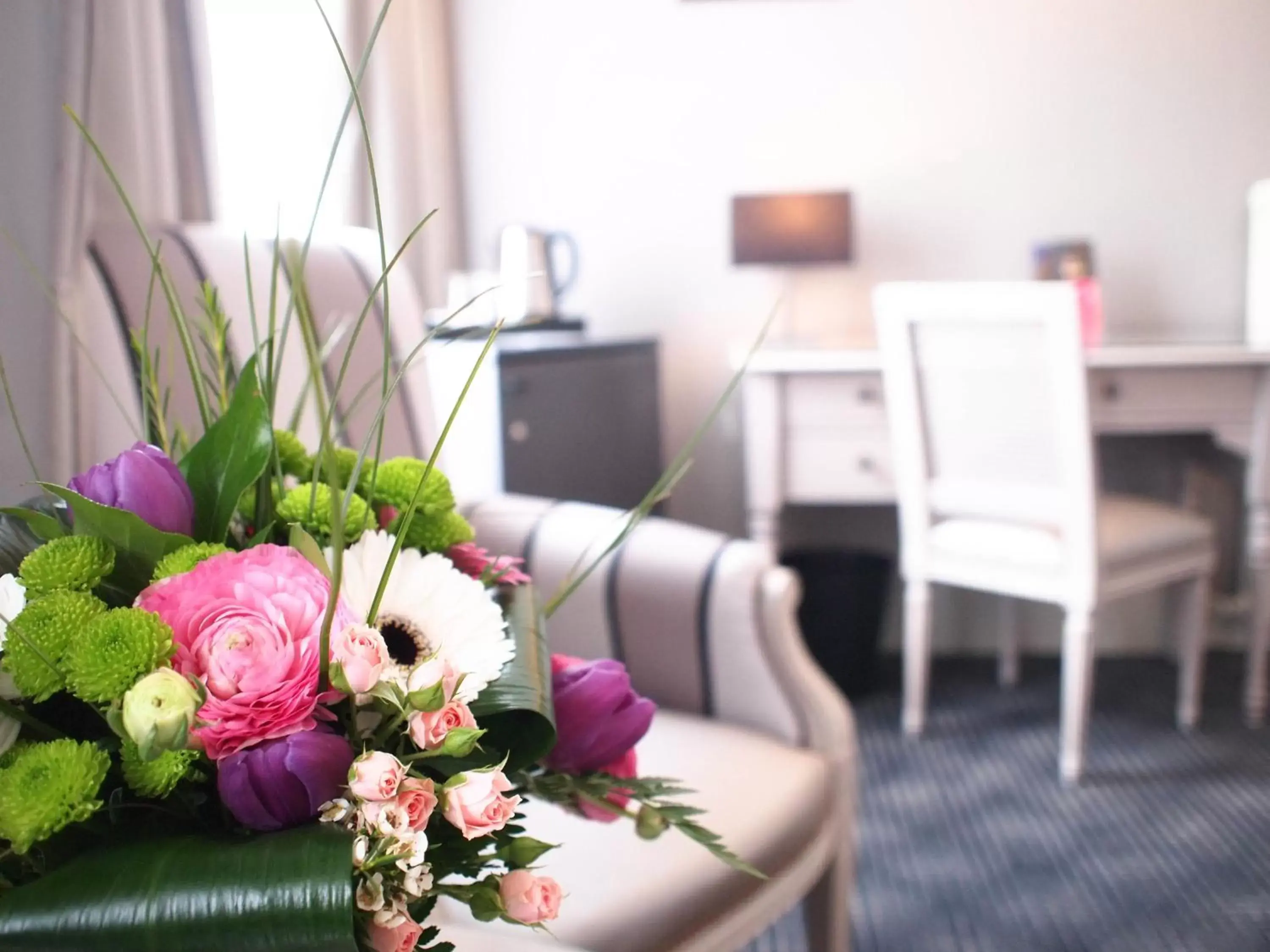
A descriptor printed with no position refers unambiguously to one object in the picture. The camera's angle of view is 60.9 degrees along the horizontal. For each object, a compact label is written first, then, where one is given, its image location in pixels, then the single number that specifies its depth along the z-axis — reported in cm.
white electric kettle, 206
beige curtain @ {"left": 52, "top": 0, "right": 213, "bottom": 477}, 116
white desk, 189
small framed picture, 217
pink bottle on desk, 210
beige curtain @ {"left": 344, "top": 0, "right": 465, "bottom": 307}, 202
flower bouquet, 35
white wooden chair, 171
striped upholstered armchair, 85
